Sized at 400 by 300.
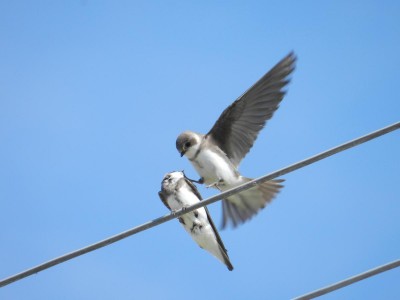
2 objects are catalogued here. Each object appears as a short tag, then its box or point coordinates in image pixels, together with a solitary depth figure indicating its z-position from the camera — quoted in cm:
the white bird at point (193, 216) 1270
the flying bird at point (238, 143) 1265
